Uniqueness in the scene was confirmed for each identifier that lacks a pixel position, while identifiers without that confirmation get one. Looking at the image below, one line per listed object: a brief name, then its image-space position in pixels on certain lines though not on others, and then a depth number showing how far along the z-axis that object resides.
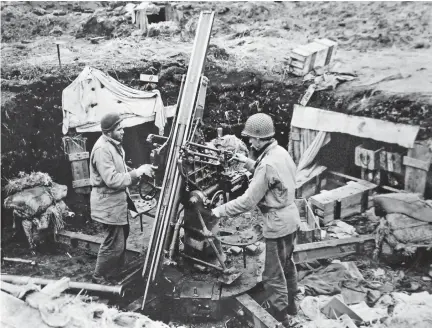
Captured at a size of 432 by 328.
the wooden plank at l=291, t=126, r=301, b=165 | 8.44
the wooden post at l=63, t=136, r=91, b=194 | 7.56
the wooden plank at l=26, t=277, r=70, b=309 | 2.82
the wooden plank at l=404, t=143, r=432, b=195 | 6.84
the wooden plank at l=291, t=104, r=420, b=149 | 7.02
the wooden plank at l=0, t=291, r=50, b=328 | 2.72
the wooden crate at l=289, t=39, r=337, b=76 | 8.54
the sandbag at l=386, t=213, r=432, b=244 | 5.88
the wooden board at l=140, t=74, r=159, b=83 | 8.47
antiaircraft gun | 4.68
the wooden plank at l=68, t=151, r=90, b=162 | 7.55
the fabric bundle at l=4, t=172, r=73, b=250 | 6.29
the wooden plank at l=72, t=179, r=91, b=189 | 7.66
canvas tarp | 7.42
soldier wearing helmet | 4.20
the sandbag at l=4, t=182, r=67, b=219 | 6.28
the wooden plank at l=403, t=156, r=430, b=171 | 6.80
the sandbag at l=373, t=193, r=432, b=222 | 6.20
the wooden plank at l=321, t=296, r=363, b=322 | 4.38
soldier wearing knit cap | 4.73
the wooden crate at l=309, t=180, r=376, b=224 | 7.08
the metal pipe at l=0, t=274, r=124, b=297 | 4.35
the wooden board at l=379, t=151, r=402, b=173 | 7.25
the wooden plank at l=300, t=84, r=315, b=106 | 8.18
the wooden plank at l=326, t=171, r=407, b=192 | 7.41
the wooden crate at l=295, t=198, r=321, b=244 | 6.25
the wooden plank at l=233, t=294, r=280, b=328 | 4.28
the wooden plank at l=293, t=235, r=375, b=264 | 5.62
